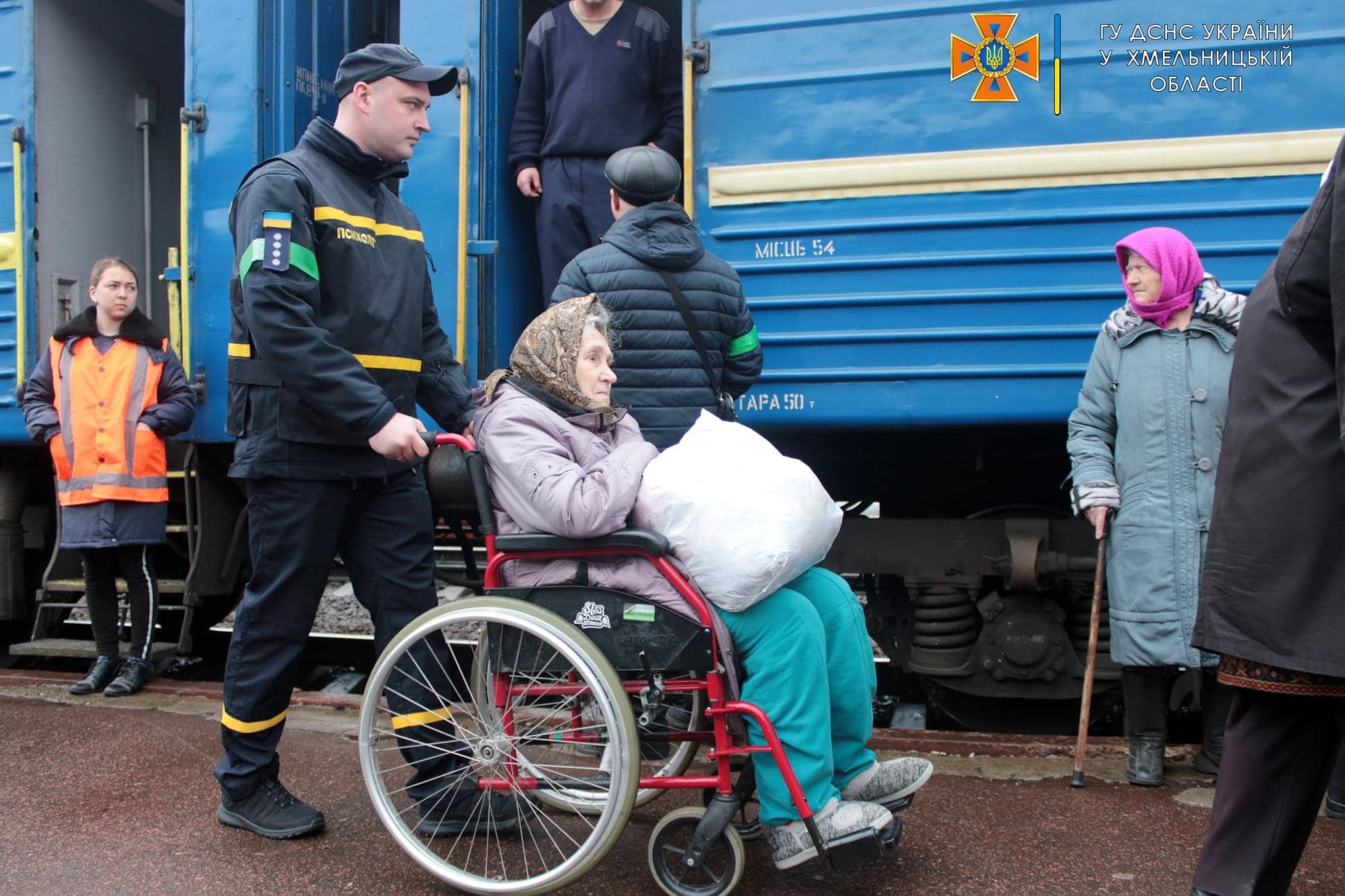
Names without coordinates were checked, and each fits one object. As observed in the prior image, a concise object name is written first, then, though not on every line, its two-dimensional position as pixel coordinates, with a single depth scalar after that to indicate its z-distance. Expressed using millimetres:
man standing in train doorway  4176
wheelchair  2330
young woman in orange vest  4508
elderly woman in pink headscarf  3266
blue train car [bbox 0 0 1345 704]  3701
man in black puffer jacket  3334
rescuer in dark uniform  2729
